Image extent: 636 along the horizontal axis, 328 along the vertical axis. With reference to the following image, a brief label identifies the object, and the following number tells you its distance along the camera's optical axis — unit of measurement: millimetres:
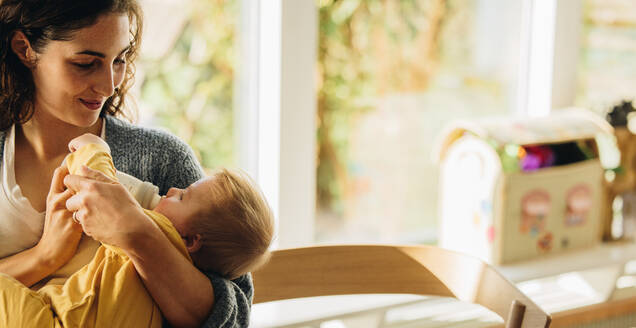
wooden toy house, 2102
